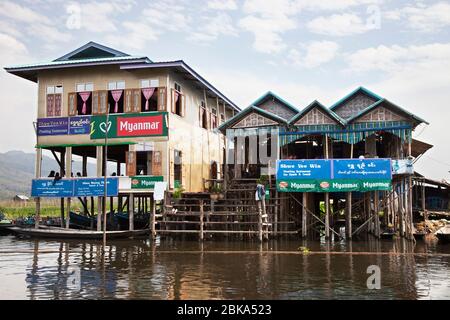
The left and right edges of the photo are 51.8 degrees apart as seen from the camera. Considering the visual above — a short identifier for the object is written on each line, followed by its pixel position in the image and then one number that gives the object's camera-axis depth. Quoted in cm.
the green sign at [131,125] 2292
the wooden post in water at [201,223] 2061
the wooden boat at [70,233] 2213
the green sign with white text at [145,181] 2264
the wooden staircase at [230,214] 2094
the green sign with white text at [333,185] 2055
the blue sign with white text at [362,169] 2045
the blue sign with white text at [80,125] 2383
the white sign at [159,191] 2160
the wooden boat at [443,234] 2122
